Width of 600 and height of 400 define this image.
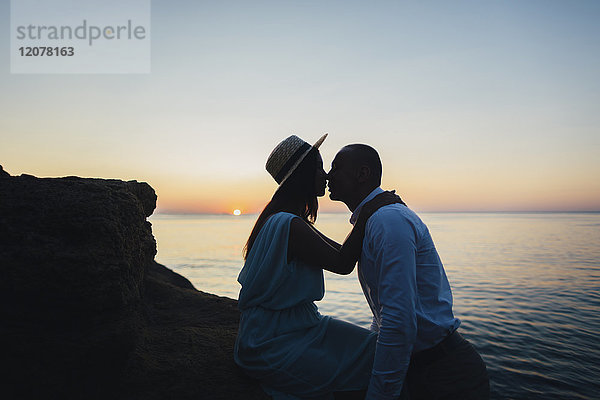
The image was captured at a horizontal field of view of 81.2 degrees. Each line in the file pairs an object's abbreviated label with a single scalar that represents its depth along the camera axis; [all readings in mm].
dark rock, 2207
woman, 2629
